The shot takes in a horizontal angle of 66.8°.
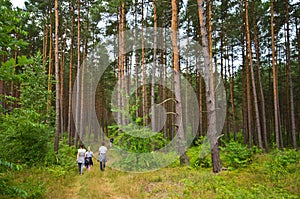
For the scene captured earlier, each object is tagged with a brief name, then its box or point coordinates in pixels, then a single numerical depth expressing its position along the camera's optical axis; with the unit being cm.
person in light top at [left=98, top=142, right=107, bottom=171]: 1247
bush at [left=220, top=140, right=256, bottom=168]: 1054
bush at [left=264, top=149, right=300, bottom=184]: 864
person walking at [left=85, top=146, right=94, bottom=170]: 1281
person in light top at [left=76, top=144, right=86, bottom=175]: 1142
